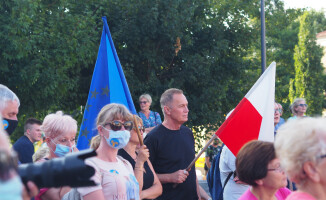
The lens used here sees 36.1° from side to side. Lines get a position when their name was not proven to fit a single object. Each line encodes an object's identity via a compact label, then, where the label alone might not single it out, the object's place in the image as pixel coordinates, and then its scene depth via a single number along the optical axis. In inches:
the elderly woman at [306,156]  100.7
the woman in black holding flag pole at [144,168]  182.4
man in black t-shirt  214.4
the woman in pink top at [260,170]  130.0
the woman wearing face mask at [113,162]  142.0
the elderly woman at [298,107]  382.1
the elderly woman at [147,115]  358.6
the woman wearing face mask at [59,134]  166.9
